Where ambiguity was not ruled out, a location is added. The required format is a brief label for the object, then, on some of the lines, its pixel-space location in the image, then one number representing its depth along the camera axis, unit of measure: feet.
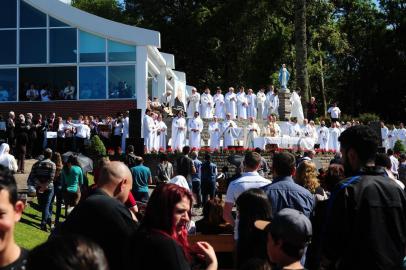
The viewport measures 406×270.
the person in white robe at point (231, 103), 103.91
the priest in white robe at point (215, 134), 91.15
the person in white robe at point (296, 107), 109.81
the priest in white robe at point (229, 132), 90.58
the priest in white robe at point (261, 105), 107.22
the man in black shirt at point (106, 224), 14.53
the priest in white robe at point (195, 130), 88.99
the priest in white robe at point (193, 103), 102.17
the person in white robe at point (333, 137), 98.52
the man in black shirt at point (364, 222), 14.21
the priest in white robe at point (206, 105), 102.42
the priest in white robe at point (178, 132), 87.45
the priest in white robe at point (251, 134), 90.62
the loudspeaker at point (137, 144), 67.40
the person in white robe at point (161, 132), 84.84
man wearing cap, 12.63
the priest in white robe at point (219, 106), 104.27
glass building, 98.89
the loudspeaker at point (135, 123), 70.90
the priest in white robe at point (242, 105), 104.99
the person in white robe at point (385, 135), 104.68
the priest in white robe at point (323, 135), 97.54
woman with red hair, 12.68
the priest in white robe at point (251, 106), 106.52
